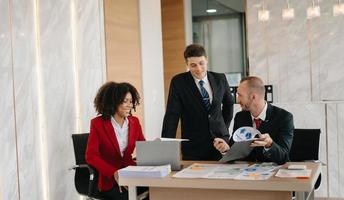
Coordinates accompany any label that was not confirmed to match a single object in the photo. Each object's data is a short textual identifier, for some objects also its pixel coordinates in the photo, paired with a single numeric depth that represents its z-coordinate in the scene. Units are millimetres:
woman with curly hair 3297
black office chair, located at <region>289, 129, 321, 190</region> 3719
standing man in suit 3355
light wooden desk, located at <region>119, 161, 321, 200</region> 2258
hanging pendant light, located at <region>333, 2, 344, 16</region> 6129
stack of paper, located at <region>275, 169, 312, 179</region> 2387
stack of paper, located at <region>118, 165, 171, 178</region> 2533
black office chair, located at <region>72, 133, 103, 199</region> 3493
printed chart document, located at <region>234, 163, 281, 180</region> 2391
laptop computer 2680
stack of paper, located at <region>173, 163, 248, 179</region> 2494
